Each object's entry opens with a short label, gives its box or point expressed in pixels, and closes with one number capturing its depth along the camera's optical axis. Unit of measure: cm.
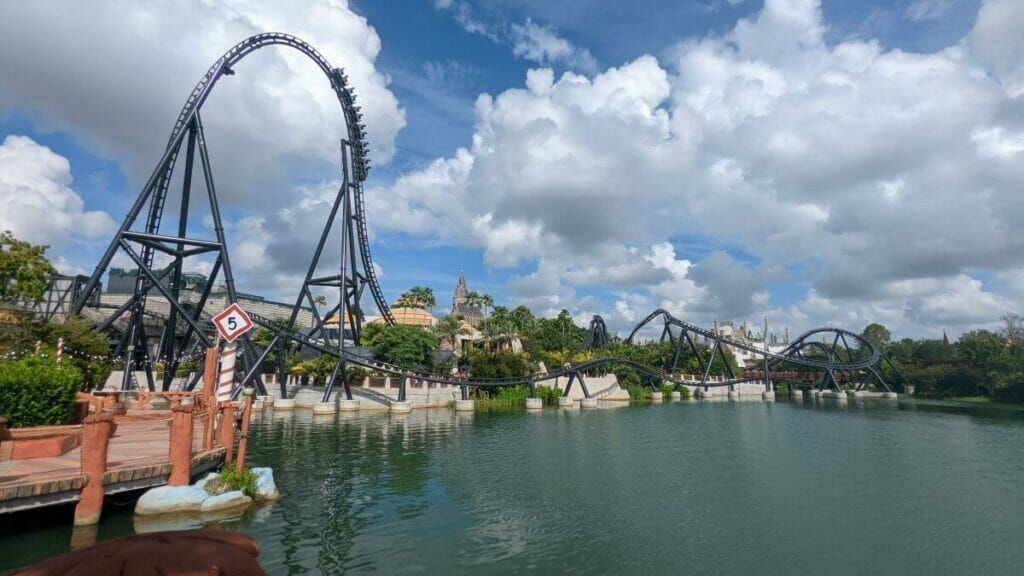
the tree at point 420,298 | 7925
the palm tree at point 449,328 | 6831
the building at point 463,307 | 14550
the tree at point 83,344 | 2938
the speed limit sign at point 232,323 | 1491
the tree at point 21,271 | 2742
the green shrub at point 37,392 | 1576
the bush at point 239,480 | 1434
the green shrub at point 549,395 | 5656
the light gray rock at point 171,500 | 1268
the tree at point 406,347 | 5103
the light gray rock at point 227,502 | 1320
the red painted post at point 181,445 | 1334
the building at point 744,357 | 14766
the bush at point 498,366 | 5419
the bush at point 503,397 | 5215
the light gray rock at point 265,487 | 1490
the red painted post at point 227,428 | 1645
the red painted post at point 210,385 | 1597
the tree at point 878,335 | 11631
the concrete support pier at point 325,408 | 4106
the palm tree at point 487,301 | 8388
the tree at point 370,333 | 5946
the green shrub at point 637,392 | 6631
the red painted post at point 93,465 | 1183
